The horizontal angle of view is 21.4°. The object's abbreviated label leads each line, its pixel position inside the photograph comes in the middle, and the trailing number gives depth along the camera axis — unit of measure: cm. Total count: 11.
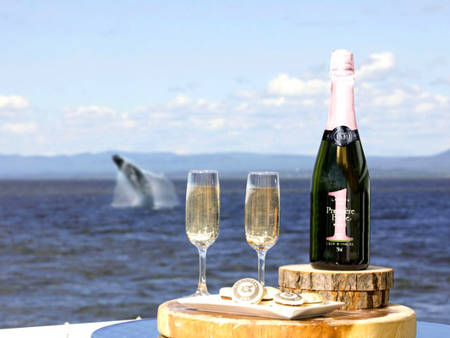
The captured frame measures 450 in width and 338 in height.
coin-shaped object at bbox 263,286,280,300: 164
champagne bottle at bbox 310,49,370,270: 171
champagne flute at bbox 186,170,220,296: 174
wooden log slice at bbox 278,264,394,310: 169
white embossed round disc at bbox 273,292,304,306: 159
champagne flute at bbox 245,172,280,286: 170
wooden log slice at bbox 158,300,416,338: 156
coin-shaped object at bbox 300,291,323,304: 161
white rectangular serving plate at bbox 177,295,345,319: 157
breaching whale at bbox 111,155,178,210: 2856
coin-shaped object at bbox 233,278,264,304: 162
